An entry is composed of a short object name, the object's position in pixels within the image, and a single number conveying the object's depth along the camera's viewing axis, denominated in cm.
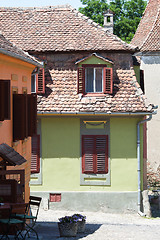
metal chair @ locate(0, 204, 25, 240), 1354
